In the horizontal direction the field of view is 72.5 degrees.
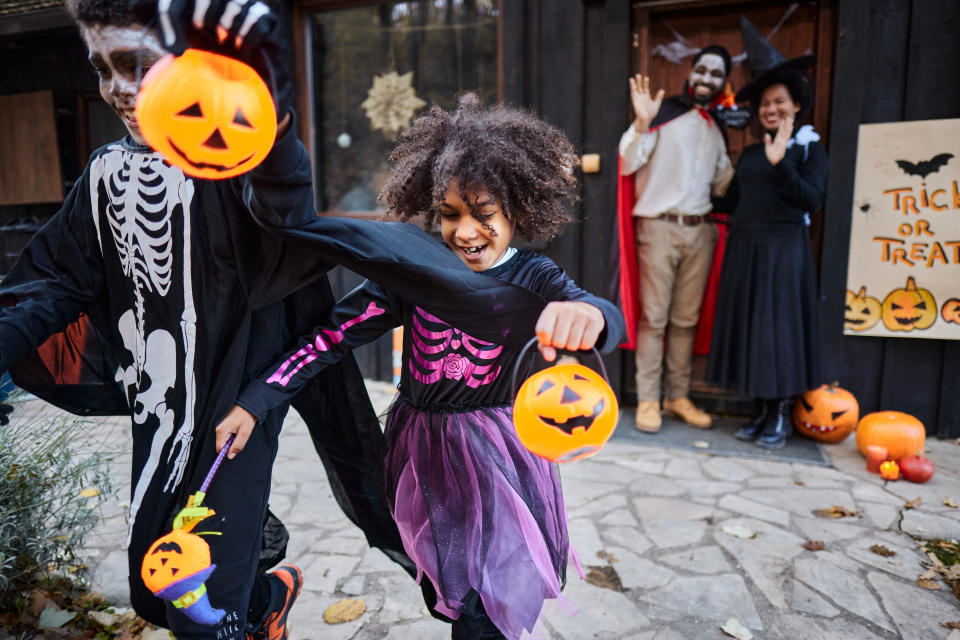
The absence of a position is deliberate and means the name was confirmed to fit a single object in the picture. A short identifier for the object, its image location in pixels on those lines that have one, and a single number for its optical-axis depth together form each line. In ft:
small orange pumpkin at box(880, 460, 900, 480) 12.43
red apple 12.12
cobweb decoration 18.99
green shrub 7.14
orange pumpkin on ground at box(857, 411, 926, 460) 12.71
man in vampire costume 14.73
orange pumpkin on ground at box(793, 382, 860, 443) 14.10
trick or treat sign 14.12
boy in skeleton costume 4.83
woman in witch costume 13.39
